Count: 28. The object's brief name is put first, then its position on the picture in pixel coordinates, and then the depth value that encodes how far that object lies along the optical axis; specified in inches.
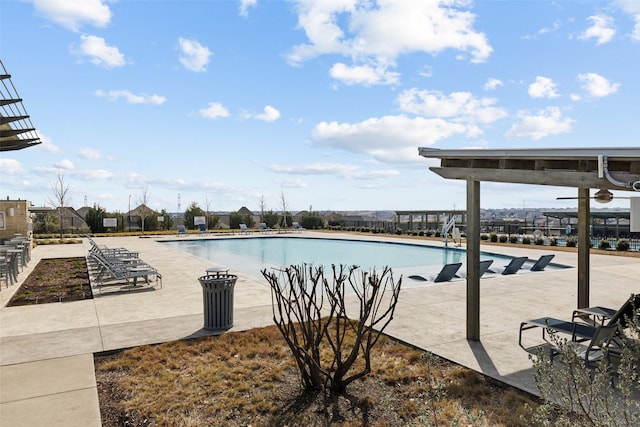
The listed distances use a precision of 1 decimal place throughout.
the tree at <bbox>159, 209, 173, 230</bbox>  1342.3
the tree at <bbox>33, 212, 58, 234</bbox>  1185.3
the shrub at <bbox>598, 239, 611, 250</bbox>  692.7
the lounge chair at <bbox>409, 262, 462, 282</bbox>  394.0
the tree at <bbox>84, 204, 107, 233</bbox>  1202.6
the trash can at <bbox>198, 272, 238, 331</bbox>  230.1
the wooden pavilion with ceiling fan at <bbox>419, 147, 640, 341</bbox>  150.5
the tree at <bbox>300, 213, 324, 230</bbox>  1471.5
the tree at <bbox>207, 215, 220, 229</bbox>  1419.8
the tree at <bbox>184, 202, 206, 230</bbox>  1408.7
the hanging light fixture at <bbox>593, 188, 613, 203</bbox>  224.9
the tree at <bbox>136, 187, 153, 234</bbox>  1271.8
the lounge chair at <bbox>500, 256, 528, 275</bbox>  439.5
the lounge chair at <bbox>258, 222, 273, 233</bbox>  1252.5
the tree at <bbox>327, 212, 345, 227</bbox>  1449.3
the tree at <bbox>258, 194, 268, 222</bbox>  1617.5
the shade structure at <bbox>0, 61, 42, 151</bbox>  399.6
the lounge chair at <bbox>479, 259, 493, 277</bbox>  398.3
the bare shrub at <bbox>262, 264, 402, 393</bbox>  145.3
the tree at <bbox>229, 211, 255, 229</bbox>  1447.6
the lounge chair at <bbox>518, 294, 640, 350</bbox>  168.6
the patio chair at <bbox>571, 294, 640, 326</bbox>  172.2
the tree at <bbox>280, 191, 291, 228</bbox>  1460.4
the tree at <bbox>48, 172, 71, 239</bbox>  1160.8
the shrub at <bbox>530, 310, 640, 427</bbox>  78.2
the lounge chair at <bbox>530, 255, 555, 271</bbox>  456.4
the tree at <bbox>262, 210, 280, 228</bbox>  1502.2
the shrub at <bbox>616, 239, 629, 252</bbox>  658.2
